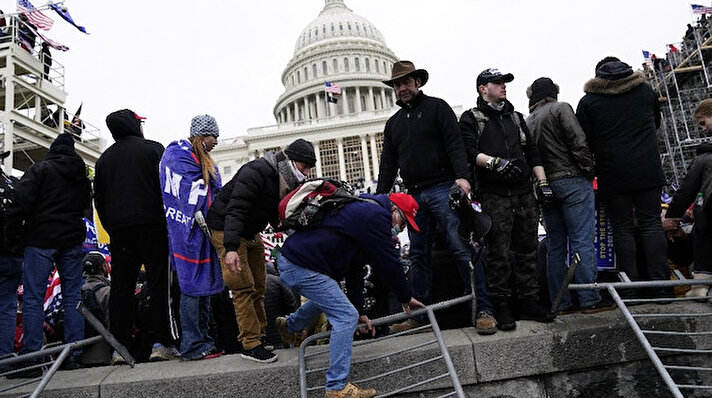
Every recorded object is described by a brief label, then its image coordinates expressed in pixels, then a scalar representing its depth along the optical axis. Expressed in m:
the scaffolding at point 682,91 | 23.84
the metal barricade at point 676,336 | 3.03
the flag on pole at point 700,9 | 23.33
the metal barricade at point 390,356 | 2.71
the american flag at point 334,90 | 49.20
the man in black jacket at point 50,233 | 3.79
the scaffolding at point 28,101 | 16.80
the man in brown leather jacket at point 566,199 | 3.70
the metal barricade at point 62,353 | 2.82
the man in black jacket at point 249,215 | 3.18
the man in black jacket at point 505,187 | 3.50
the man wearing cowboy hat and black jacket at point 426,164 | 3.65
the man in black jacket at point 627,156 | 3.74
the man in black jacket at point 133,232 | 3.71
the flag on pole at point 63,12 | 16.78
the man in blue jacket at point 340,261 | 2.75
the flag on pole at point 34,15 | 16.64
